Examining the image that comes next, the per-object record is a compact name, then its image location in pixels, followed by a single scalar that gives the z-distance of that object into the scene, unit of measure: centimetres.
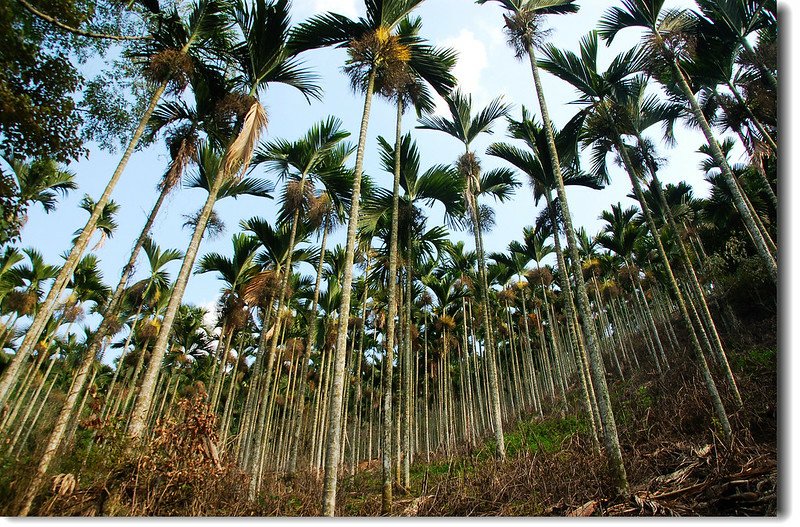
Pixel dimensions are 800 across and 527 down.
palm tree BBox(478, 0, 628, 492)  527
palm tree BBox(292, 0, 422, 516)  764
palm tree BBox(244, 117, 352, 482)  1101
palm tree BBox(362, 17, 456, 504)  803
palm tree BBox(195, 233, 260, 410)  1263
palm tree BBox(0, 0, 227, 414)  584
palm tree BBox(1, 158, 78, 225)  1026
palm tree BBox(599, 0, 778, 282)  852
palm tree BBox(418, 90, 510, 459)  1153
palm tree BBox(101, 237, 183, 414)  1412
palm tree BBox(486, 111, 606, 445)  1021
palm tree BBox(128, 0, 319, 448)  673
